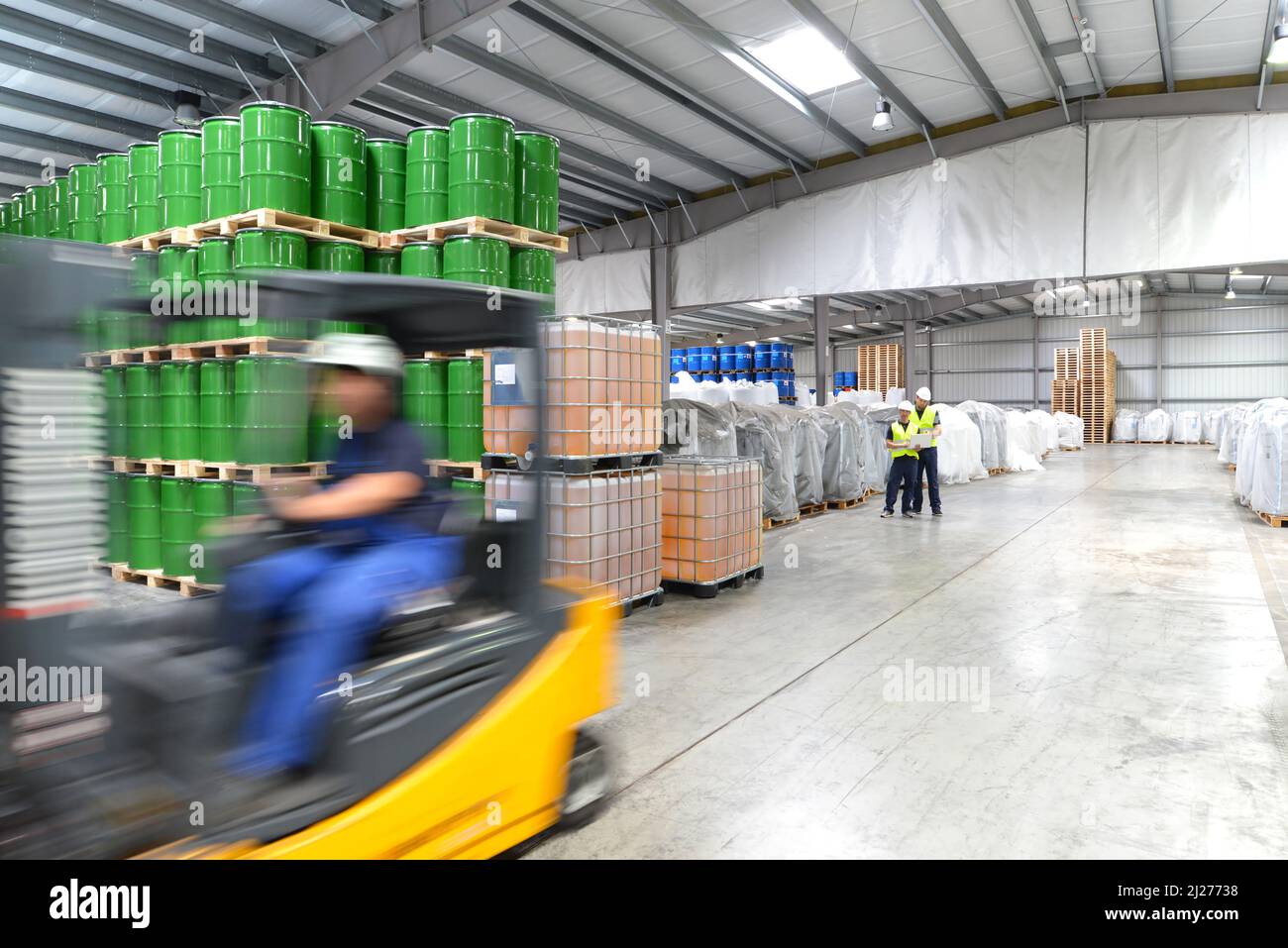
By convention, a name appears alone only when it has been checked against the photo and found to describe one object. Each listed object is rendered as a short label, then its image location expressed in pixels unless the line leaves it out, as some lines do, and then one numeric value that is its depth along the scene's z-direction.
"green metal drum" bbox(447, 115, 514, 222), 6.10
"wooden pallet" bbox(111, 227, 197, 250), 6.34
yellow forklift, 2.00
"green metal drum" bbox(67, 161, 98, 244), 7.45
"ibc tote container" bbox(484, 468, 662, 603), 5.76
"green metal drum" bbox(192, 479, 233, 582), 6.34
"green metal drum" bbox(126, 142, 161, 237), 6.79
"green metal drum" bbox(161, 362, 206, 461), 6.54
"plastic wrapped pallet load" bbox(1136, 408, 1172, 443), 30.38
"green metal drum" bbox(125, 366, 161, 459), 6.82
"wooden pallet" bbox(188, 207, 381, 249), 5.91
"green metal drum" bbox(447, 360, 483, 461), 6.25
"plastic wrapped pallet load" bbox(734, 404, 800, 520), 10.48
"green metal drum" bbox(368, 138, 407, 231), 6.51
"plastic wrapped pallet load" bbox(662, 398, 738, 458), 9.30
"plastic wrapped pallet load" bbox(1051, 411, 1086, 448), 27.83
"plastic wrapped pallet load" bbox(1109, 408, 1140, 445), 31.05
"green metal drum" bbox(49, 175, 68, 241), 7.81
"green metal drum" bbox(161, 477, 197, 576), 6.63
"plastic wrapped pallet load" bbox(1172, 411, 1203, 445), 29.92
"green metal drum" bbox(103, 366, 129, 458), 6.77
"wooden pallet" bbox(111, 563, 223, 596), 6.44
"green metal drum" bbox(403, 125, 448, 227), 6.28
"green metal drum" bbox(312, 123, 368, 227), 6.25
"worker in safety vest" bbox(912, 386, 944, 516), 11.30
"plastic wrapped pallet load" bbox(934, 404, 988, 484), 15.98
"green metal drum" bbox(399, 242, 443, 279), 6.27
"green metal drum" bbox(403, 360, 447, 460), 6.34
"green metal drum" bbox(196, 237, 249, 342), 6.23
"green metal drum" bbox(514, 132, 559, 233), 6.60
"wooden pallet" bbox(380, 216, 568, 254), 6.10
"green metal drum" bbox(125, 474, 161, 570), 6.90
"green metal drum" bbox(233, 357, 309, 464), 6.00
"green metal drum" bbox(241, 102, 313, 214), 5.96
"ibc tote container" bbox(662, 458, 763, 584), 6.86
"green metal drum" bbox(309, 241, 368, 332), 6.23
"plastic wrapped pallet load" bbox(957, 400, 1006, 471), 18.03
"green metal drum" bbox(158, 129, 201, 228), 6.47
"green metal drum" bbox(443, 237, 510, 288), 6.12
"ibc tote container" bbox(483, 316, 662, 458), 5.72
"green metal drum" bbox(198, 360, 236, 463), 6.30
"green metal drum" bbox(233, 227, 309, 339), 5.91
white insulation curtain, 12.02
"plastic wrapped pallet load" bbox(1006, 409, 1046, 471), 19.31
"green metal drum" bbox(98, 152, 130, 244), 7.02
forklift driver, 2.26
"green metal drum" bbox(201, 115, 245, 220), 6.16
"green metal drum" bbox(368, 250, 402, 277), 6.60
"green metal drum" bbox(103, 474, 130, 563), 6.89
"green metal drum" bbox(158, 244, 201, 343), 6.45
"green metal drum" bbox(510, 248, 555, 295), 6.54
